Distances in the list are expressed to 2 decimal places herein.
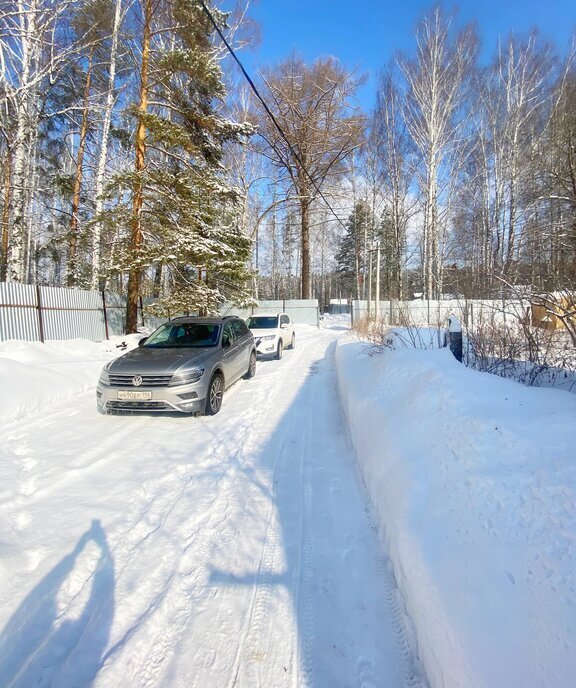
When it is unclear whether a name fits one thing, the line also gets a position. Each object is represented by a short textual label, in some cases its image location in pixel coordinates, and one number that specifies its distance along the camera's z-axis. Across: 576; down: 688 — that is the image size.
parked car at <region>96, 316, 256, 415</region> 5.06
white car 11.01
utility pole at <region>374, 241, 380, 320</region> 18.38
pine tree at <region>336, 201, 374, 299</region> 26.27
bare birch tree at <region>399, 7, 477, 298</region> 20.56
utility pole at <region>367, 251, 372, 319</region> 21.33
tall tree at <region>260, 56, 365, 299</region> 18.81
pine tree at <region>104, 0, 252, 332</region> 11.27
